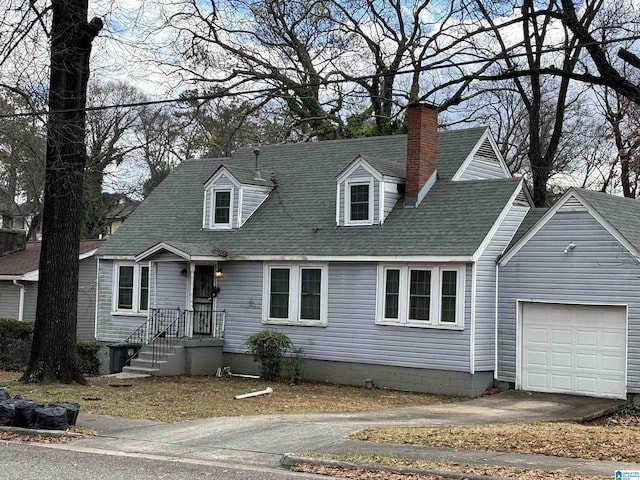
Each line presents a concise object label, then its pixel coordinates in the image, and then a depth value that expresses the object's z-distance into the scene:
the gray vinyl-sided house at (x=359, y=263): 20.55
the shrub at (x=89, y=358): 25.92
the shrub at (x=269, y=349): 22.47
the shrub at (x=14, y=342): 27.11
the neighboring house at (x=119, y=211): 57.32
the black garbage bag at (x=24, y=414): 13.62
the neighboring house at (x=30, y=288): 33.56
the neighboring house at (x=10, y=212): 49.73
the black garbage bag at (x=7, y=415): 13.75
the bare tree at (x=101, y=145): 48.09
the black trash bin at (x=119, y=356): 24.55
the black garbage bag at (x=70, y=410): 14.06
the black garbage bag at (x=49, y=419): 13.56
